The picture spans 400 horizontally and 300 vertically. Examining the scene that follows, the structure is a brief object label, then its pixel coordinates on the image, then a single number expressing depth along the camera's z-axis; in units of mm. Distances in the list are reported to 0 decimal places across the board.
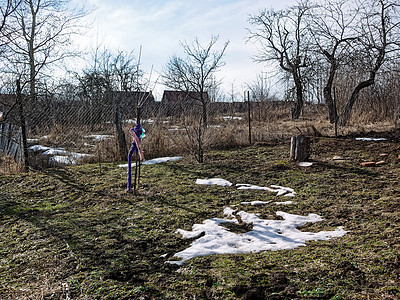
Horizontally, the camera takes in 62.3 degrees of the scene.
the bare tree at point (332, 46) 12305
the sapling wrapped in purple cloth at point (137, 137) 4137
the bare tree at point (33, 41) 13445
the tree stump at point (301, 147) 5655
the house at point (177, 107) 10945
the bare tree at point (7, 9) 4698
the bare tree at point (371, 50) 10781
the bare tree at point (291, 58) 17500
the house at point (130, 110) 9633
